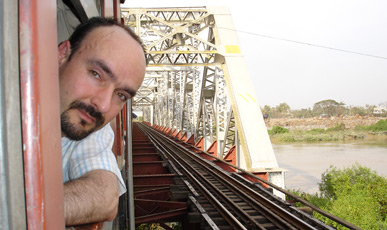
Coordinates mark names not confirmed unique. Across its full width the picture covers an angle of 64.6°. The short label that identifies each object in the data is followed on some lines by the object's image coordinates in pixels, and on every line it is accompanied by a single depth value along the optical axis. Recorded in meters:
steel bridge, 5.58
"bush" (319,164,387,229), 12.54
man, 1.26
